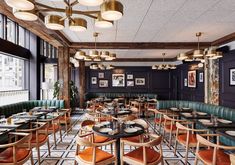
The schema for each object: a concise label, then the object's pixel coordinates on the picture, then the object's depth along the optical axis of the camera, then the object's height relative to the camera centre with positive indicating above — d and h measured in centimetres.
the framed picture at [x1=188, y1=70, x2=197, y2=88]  942 +19
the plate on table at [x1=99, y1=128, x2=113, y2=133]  310 -83
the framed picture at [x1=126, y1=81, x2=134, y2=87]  1241 -3
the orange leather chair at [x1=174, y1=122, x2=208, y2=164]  337 -115
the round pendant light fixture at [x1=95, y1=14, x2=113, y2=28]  240 +83
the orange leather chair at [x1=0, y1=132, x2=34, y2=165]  256 -112
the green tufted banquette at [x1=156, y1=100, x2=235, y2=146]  449 -84
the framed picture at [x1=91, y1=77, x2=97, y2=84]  1241 +19
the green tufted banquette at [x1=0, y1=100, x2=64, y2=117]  518 -77
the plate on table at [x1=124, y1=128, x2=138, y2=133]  307 -83
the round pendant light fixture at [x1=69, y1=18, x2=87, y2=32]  249 +83
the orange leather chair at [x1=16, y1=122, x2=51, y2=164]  338 -112
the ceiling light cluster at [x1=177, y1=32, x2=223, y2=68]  487 +79
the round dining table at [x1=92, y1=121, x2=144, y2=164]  289 -84
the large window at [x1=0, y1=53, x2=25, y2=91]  612 +37
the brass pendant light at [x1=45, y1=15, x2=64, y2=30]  233 +81
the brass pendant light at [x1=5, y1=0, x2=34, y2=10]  180 +81
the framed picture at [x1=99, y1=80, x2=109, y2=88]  1241 -2
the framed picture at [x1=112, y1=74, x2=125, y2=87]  1239 +25
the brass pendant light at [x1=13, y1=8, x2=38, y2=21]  211 +83
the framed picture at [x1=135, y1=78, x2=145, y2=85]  1241 +4
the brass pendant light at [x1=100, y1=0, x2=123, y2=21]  194 +81
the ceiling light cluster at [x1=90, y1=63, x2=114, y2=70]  941 +92
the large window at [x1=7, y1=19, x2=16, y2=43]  610 +183
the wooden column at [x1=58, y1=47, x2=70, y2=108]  696 +27
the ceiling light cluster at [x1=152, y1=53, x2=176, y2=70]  978 +90
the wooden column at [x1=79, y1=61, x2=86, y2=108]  1095 -1
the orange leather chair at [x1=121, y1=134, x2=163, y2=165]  250 -111
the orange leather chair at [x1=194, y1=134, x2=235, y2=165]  247 -114
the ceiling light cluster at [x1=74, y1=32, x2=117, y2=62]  503 +82
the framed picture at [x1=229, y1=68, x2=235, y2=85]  612 +21
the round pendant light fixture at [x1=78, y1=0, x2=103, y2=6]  184 +84
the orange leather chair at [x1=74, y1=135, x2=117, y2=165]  252 -112
